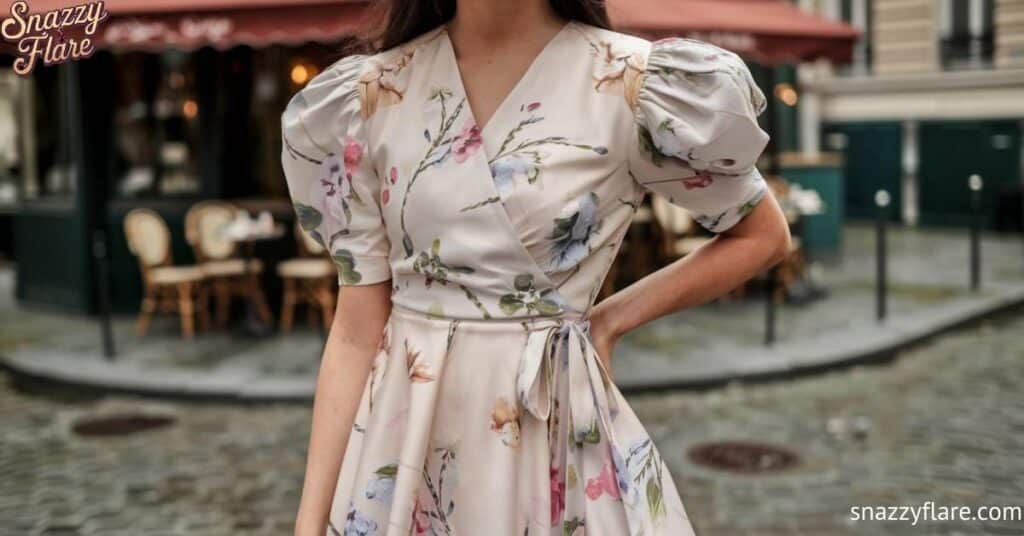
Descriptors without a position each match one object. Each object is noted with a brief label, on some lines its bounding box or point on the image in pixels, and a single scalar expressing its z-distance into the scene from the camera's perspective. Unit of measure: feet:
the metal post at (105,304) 30.81
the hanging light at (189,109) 40.27
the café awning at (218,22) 30.94
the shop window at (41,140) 41.27
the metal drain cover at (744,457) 21.30
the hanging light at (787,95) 53.57
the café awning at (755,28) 34.06
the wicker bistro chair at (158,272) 35.99
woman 5.48
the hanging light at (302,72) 40.55
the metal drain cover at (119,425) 25.45
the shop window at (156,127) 40.22
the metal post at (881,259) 34.30
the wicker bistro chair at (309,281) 34.90
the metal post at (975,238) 40.55
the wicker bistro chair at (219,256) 36.37
